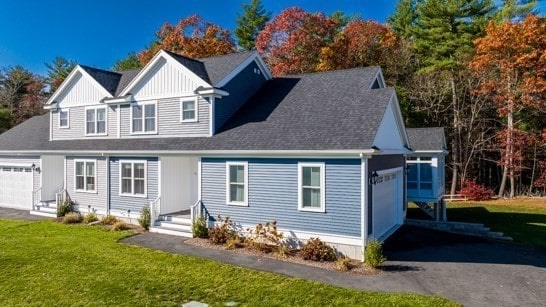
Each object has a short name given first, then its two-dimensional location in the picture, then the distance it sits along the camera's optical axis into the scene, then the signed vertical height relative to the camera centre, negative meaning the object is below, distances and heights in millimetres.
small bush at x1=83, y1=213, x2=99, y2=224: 16203 -3171
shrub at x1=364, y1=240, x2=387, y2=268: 10086 -2989
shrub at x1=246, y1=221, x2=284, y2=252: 11664 -2944
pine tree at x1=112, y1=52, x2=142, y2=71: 42981 +11217
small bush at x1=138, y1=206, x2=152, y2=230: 14688 -2916
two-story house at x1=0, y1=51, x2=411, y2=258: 11266 +36
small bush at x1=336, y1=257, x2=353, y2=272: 9875 -3240
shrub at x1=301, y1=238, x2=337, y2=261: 10734 -3084
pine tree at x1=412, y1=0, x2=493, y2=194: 29359 +10048
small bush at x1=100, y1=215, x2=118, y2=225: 15664 -3145
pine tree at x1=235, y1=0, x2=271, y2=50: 37219 +13668
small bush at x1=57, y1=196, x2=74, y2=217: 17297 -2868
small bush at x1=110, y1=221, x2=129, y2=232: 14398 -3165
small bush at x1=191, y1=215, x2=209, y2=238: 13211 -2957
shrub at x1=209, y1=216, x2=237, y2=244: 12500 -2937
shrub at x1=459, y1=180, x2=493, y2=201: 27750 -3150
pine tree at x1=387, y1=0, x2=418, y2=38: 35062 +13618
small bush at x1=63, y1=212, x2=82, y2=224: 16172 -3190
